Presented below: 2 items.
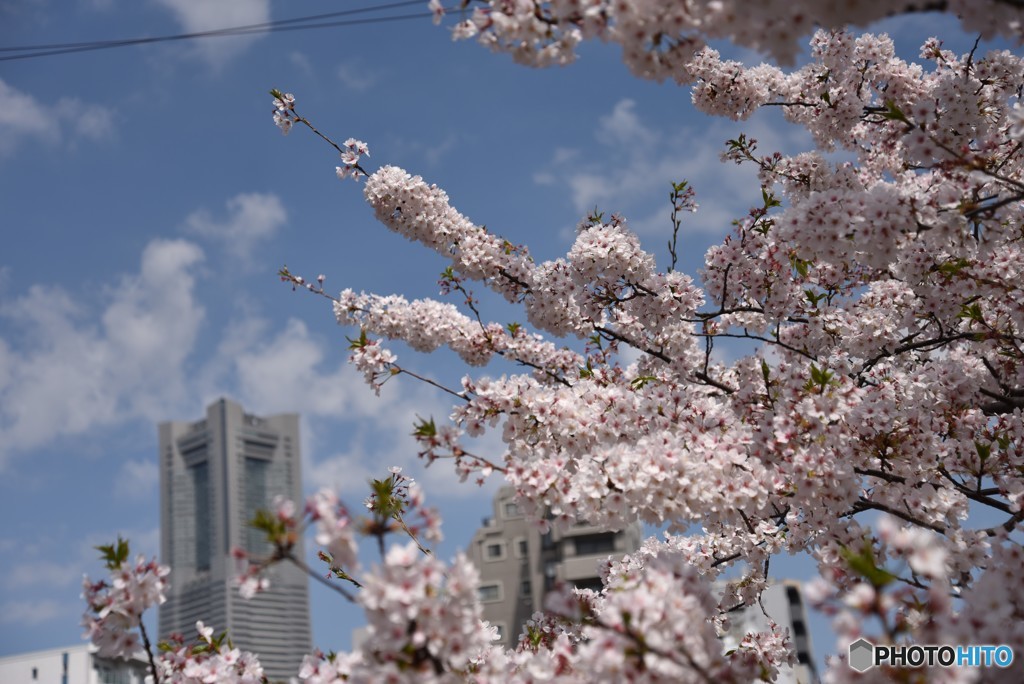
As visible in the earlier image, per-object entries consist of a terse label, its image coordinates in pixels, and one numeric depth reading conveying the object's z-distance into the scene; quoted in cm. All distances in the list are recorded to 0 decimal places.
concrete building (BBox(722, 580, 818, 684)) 6452
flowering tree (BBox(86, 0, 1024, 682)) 360
